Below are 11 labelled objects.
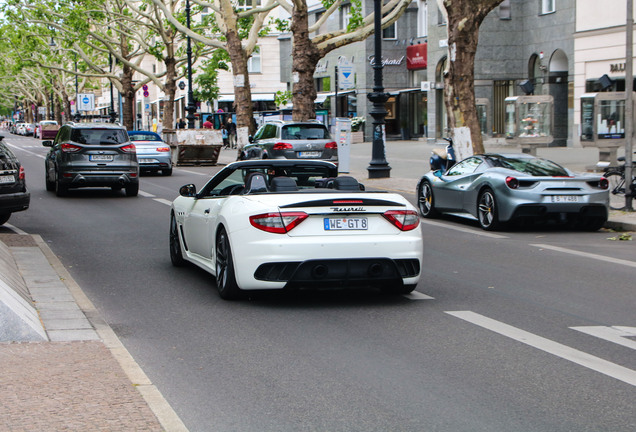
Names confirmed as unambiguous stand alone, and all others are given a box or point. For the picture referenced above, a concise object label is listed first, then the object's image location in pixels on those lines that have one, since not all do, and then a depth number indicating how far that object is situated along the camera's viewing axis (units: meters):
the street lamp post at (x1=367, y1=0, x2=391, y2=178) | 26.73
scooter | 23.95
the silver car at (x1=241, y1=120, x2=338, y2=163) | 28.12
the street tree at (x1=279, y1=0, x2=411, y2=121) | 32.06
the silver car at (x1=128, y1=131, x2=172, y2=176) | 30.45
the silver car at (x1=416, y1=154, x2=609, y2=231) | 14.65
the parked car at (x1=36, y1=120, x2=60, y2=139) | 86.94
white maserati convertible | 8.33
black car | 14.34
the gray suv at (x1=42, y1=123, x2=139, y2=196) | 22.12
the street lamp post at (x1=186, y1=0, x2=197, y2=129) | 45.12
